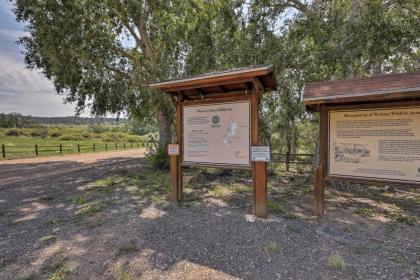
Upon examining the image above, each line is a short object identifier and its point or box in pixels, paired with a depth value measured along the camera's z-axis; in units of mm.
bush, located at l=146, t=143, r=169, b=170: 11266
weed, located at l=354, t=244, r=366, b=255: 3753
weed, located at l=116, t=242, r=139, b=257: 3654
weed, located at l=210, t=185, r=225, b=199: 7081
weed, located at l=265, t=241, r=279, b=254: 3733
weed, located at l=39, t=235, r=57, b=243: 4004
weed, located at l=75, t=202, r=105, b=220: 5262
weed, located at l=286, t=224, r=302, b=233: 4512
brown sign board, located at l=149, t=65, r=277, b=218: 5137
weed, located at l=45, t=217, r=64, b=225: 4812
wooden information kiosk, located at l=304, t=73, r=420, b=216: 4418
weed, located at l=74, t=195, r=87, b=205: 6214
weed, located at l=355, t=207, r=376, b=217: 5668
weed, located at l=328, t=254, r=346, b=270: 3299
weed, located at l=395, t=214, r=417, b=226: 5141
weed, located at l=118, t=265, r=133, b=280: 3071
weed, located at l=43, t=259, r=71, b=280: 3061
